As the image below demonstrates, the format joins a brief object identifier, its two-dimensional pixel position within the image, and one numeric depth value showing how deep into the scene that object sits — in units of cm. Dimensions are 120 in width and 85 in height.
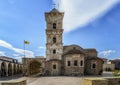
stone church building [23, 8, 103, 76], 2036
